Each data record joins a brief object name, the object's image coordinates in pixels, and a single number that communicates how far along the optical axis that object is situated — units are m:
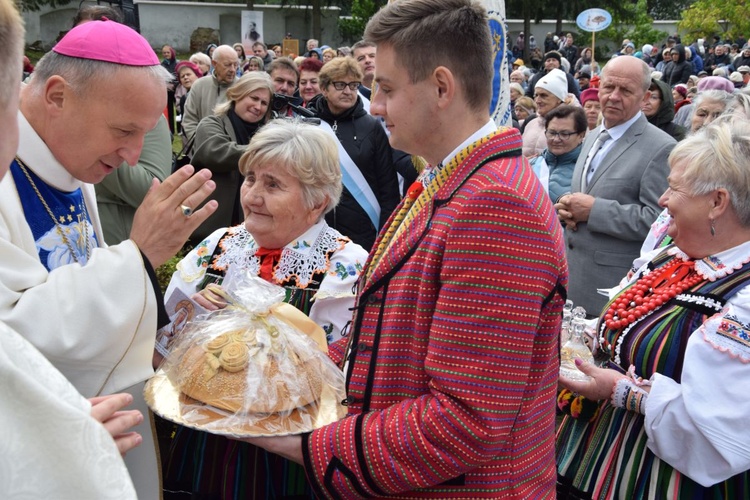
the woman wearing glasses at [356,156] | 5.26
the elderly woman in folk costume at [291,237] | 2.72
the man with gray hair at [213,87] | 7.73
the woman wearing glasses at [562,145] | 5.86
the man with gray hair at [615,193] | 4.46
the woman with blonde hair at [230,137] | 5.53
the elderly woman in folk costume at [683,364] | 2.25
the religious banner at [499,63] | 3.91
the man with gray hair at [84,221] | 1.78
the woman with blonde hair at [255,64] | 13.09
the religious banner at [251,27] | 28.32
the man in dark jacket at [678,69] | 18.05
